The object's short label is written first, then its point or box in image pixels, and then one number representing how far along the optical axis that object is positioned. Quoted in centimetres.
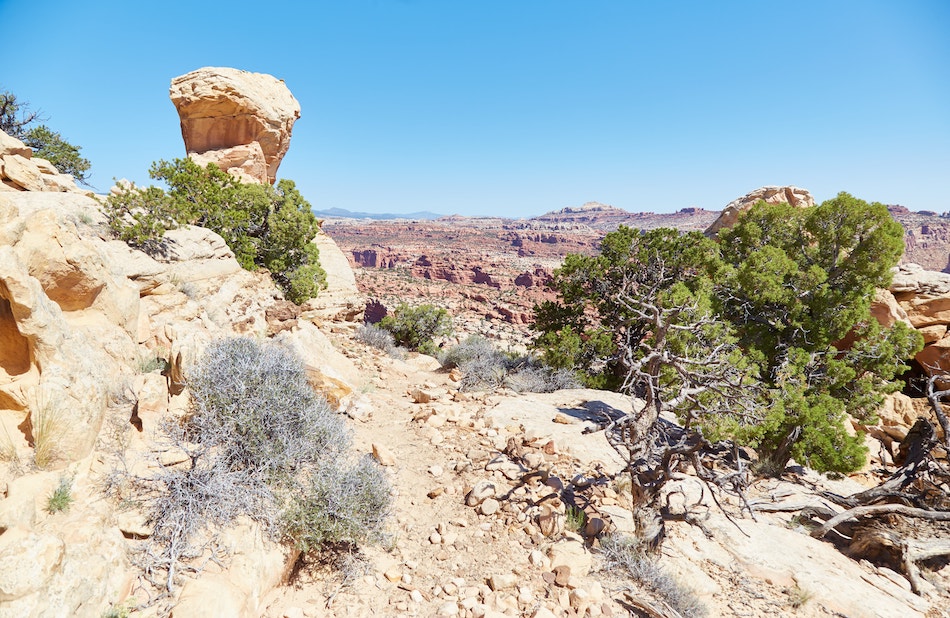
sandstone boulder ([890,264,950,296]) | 1288
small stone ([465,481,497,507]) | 547
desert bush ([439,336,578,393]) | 1089
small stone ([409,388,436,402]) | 875
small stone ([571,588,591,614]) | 397
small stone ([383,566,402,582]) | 414
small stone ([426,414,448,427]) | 762
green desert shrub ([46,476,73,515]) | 331
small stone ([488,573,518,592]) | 409
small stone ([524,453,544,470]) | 620
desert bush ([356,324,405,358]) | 1412
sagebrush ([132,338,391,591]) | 364
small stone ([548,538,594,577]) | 445
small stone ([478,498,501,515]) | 523
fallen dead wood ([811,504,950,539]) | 741
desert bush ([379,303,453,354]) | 1742
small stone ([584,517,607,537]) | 503
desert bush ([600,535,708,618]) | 423
